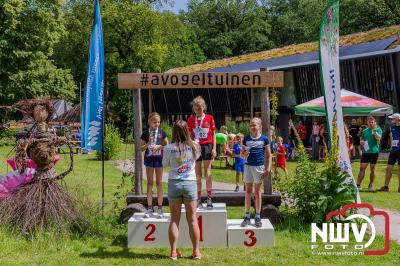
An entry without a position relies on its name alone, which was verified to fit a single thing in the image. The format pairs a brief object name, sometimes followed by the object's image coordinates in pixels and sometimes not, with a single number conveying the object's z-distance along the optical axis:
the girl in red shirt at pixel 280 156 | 15.03
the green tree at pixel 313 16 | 45.72
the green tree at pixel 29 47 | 34.81
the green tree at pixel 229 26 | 60.00
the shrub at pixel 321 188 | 8.34
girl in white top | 6.81
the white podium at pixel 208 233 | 7.59
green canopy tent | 19.28
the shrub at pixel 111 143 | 22.31
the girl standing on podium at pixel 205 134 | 8.26
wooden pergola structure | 9.07
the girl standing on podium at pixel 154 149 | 8.13
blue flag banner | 8.86
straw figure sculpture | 7.79
